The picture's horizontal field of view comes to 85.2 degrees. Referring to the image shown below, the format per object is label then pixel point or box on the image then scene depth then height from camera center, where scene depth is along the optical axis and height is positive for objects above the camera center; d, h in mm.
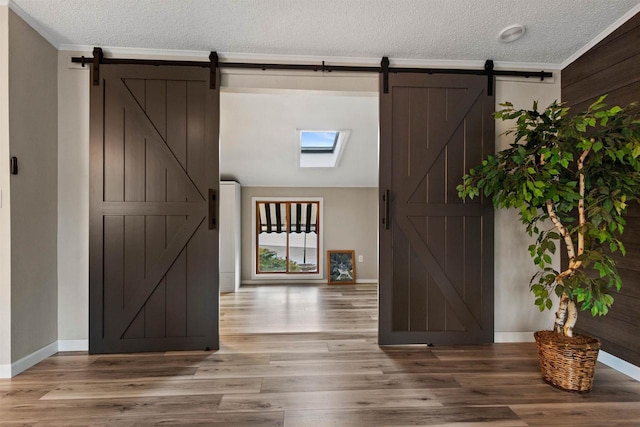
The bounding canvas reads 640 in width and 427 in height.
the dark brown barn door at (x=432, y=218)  2828 -12
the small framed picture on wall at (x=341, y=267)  6000 -881
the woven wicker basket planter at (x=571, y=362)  2059 -869
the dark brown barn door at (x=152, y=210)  2672 +48
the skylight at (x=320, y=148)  4867 +1015
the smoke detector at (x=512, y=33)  2420 +1309
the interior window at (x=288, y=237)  6148 -369
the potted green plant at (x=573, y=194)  1969 +137
